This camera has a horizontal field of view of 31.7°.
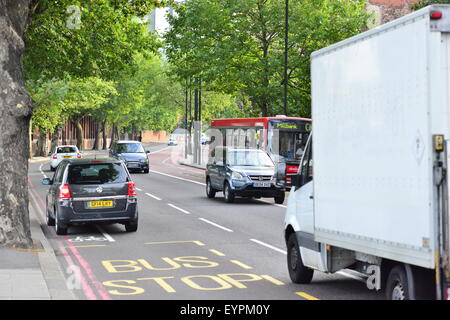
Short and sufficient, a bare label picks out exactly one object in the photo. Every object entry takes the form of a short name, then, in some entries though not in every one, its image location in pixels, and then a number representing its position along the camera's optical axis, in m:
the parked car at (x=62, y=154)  47.00
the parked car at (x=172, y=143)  155.62
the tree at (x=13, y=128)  13.88
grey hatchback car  16.44
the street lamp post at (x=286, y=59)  36.76
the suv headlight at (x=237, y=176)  24.59
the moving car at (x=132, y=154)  44.66
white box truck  6.91
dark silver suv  24.55
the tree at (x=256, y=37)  40.47
